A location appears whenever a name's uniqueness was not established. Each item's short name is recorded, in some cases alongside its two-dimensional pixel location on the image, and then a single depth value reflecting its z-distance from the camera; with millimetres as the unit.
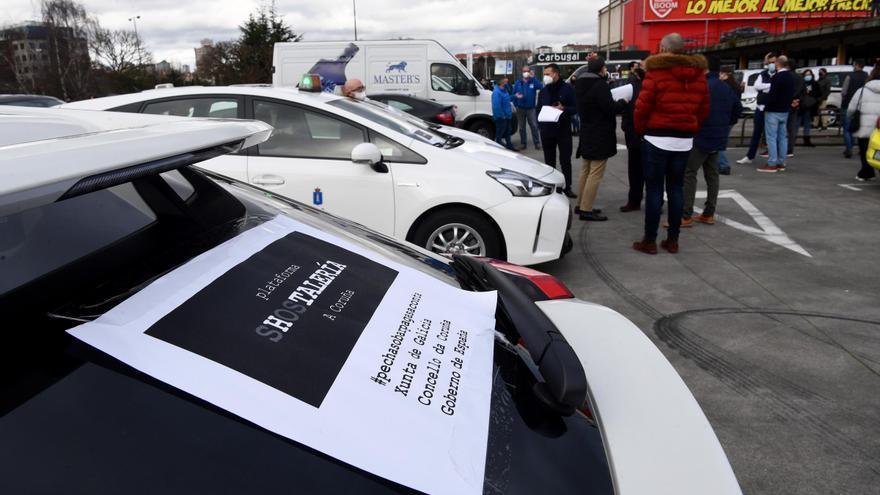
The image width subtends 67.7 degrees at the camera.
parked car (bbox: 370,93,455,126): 13453
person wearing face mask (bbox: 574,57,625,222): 7098
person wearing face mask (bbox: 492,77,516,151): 14055
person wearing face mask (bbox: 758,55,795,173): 9906
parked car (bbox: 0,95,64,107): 14409
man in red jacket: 5629
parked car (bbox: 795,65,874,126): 17375
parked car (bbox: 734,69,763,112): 20953
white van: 15258
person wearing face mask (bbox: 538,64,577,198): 8500
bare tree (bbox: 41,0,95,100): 44344
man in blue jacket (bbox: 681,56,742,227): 6719
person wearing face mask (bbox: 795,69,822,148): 12539
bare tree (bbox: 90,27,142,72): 48000
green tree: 37094
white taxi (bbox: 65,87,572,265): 4957
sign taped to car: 1093
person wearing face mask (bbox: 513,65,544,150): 14273
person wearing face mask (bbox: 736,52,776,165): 11312
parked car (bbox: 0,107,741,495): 1011
